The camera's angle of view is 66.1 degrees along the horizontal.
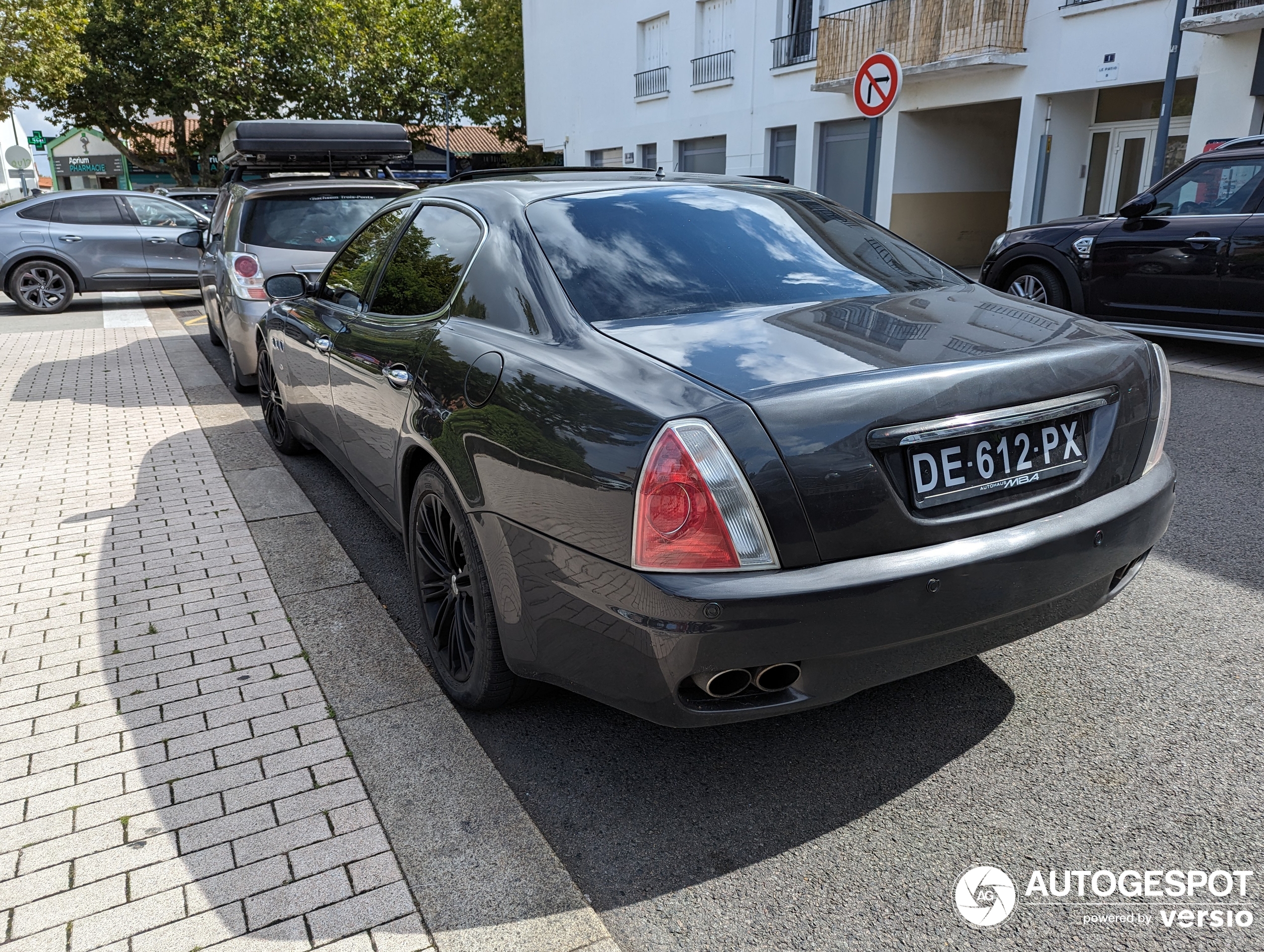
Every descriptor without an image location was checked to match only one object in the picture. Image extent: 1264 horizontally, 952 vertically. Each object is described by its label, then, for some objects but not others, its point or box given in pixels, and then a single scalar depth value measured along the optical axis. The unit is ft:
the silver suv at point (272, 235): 24.21
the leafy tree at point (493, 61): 122.72
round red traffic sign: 28.53
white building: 48.06
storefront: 203.00
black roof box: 30.91
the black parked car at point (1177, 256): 25.27
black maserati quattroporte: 6.93
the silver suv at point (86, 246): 45.68
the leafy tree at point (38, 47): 74.95
